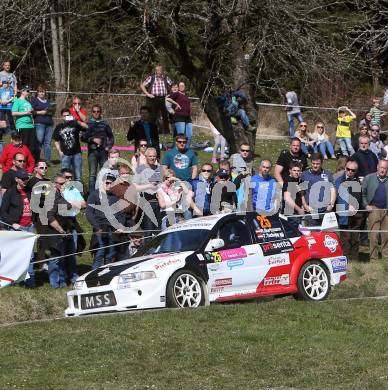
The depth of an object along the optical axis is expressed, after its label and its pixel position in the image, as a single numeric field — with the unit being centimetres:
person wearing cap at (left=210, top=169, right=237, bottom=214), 1945
